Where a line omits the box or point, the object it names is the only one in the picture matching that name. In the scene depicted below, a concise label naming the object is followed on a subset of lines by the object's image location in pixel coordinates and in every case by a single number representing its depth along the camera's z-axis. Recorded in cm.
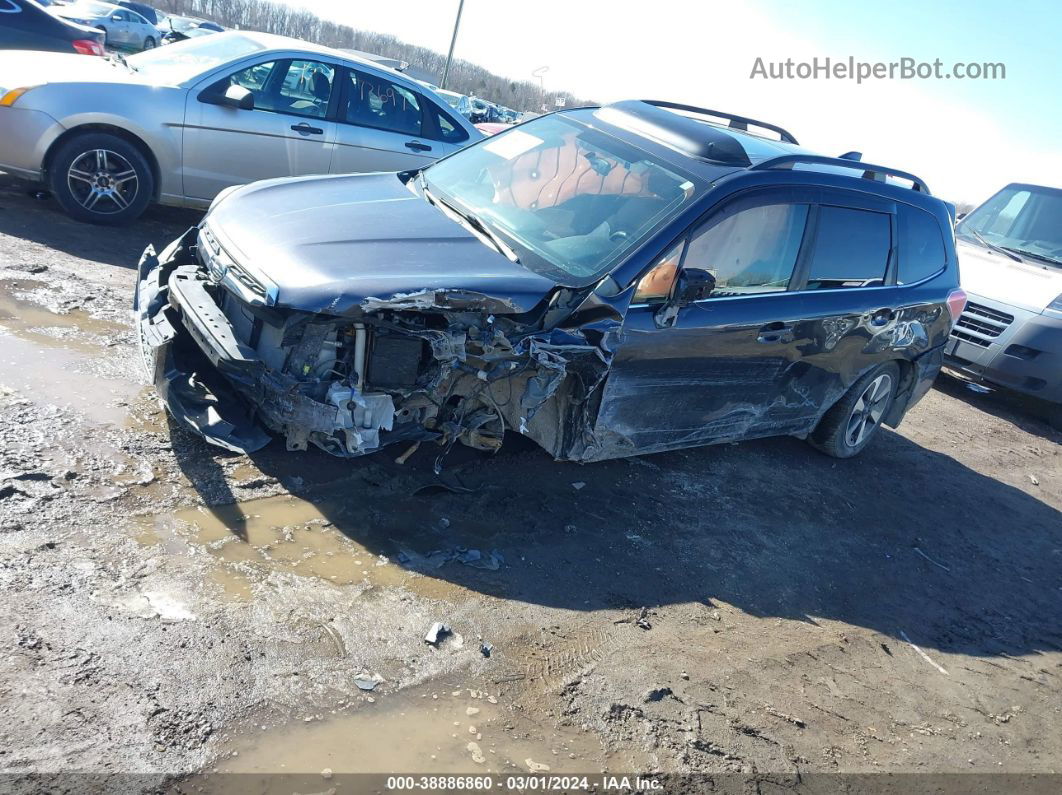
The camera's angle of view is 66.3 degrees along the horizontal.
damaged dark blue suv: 369
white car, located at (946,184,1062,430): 820
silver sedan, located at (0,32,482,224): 640
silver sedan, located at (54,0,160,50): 2688
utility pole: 3067
